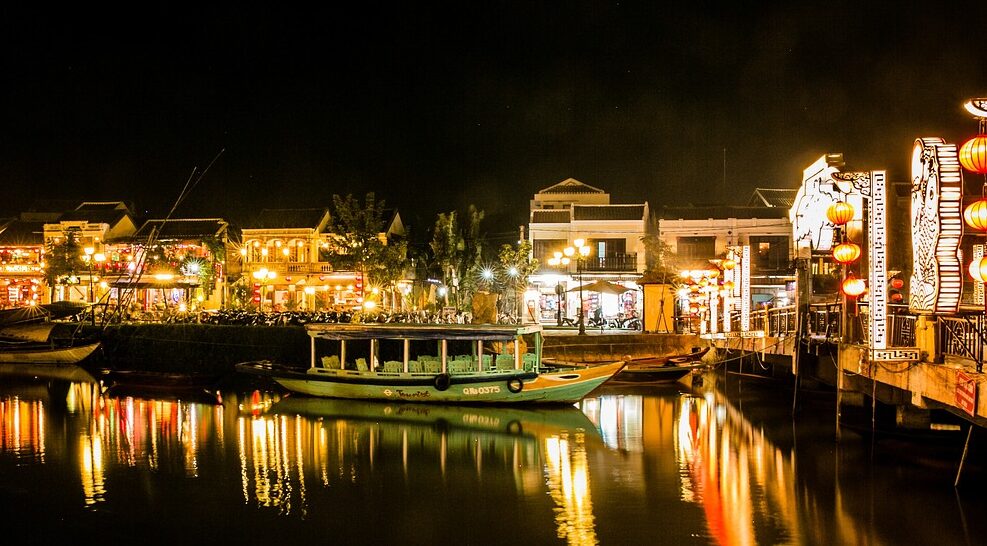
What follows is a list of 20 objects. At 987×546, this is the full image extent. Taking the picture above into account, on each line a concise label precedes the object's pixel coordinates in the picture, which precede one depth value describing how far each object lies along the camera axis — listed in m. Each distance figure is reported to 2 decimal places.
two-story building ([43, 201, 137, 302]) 48.56
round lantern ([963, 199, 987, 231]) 10.80
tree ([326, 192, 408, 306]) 40.47
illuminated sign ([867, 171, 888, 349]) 14.31
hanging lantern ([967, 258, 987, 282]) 10.64
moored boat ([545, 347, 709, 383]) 29.12
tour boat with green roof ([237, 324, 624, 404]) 23.19
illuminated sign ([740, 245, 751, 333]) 26.12
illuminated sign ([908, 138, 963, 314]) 11.88
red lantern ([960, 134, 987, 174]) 10.88
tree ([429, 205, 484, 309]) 41.38
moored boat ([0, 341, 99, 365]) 35.38
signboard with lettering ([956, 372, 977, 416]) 11.20
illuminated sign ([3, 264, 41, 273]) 50.58
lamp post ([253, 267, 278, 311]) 41.82
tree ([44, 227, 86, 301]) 46.91
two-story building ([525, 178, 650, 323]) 42.50
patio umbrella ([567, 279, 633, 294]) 36.78
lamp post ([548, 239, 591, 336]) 33.75
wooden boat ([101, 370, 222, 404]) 27.80
